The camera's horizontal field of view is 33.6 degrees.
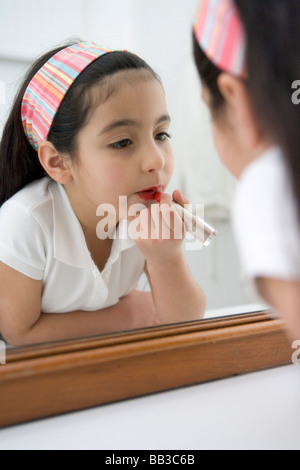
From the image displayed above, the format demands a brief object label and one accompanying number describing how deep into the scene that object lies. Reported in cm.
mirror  52
